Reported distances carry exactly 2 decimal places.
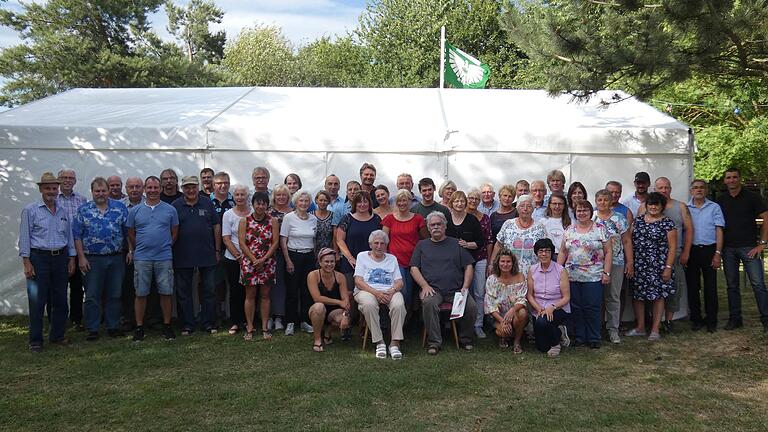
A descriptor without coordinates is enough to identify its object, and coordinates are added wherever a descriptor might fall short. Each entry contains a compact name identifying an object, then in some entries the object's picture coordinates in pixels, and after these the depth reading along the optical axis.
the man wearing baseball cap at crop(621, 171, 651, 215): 6.34
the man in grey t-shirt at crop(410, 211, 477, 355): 5.55
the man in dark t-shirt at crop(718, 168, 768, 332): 6.20
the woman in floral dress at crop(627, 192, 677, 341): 5.98
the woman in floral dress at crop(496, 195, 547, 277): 5.76
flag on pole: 9.84
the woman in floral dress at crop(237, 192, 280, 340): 5.91
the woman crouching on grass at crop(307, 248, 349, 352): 5.54
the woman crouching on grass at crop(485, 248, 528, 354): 5.52
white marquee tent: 7.05
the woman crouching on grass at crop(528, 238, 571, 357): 5.48
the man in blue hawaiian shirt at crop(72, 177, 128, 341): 5.81
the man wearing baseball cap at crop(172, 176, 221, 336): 6.01
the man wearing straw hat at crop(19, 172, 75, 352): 5.52
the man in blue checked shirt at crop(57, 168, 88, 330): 6.08
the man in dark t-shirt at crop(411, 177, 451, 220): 5.91
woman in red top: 5.82
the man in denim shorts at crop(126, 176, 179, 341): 5.82
